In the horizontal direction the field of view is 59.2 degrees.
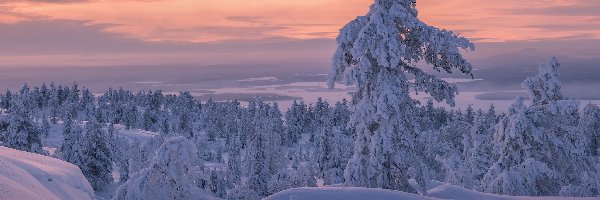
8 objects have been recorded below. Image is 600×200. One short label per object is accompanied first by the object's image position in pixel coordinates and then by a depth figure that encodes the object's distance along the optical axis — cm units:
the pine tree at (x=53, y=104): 14815
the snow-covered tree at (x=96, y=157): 4888
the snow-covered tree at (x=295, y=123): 15262
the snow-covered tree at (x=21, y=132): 4416
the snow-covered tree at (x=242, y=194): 3522
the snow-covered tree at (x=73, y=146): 4800
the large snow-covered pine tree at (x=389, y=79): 1580
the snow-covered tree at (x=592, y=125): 6711
